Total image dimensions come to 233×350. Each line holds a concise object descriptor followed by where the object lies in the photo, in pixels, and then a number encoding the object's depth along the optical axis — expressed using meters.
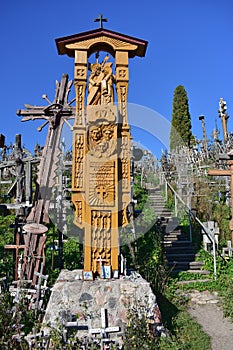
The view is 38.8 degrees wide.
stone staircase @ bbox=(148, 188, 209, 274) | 9.85
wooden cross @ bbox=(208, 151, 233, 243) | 5.88
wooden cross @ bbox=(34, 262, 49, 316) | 5.94
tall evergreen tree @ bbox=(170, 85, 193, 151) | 32.41
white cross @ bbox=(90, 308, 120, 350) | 5.08
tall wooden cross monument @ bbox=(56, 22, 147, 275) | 6.27
